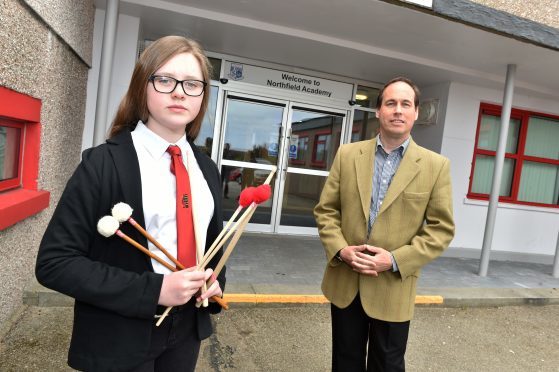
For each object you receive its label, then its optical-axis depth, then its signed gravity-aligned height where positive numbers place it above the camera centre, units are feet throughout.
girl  3.93 -0.88
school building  11.02 +3.47
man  7.18 -1.03
